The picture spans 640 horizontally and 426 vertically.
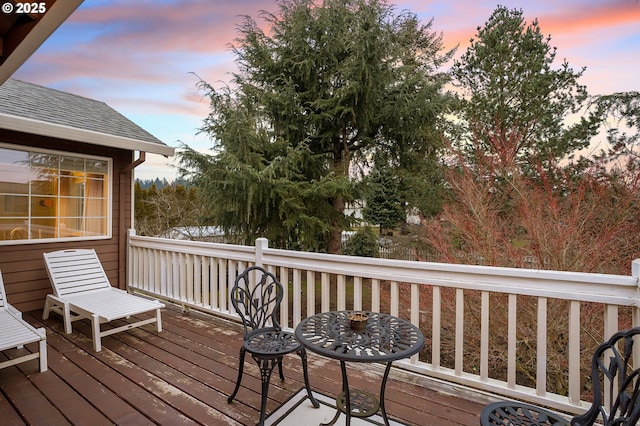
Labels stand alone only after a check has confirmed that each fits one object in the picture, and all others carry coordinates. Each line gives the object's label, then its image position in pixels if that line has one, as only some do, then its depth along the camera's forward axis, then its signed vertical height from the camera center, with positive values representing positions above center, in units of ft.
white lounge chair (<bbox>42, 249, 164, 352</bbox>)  11.06 -3.56
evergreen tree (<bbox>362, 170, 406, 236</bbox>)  23.16 +0.65
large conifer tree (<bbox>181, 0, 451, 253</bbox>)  20.40 +6.48
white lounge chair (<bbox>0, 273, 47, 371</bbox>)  8.63 -3.63
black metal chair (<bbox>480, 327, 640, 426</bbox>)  3.71 -2.40
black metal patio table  5.58 -2.48
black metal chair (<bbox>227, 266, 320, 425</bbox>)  6.77 -3.09
